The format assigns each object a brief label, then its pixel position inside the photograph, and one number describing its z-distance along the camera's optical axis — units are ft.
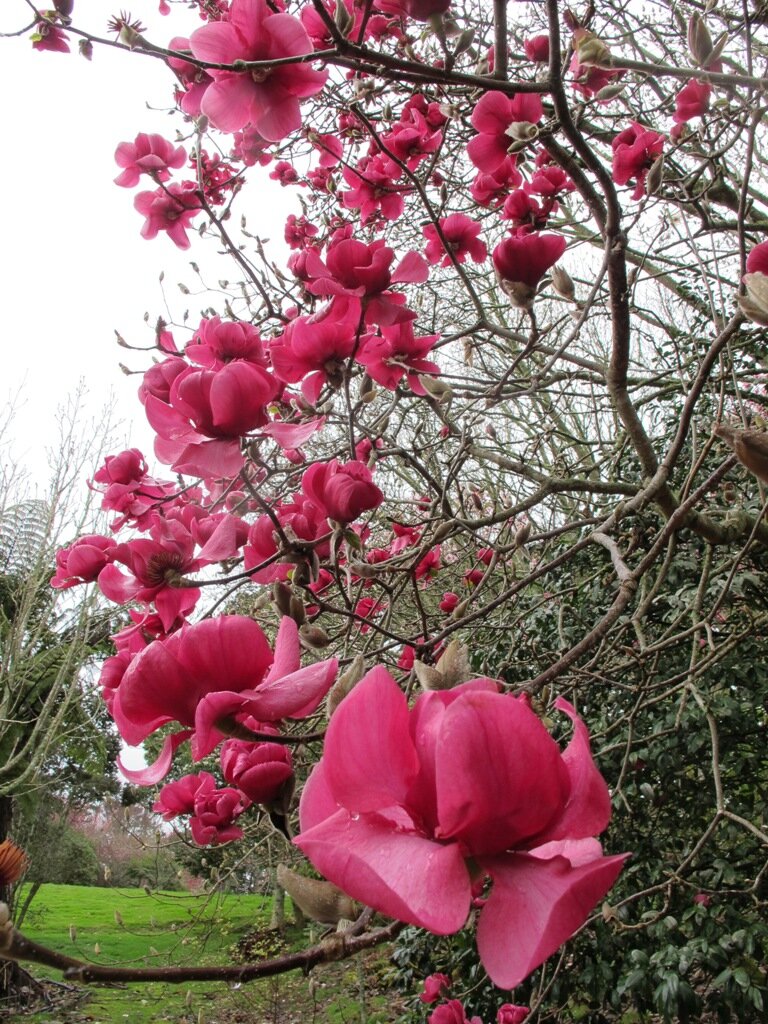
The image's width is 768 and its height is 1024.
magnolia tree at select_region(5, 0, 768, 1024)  1.35
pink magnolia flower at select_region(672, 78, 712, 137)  4.94
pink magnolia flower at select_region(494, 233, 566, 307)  3.32
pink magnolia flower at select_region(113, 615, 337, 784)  1.94
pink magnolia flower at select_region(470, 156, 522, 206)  4.77
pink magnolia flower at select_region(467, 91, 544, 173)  4.13
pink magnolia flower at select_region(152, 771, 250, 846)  3.49
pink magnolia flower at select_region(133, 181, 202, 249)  5.28
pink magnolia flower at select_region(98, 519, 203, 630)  3.15
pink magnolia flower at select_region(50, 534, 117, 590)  3.92
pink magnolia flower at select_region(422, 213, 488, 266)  5.16
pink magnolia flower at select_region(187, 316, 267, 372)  3.22
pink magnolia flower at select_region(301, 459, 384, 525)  3.02
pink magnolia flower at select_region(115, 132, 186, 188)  5.29
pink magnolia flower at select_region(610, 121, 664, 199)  5.31
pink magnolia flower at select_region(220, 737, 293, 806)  2.31
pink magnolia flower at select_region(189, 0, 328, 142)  2.88
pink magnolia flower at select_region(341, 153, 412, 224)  5.49
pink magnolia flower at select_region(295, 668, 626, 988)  1.23
